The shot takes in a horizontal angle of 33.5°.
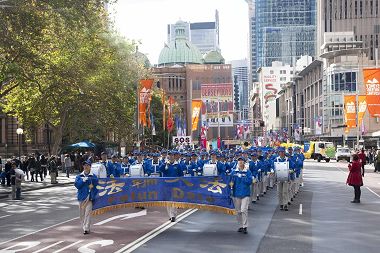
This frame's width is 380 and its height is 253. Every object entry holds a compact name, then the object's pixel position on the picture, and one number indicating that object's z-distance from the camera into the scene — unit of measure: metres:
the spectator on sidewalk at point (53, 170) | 38.34
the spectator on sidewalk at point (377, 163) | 47.16
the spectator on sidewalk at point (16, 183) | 28.16
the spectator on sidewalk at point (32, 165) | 40.97
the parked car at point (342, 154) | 75.64
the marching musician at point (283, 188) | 20.45
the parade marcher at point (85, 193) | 15.36
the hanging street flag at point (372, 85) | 42.79
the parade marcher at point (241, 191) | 15.35
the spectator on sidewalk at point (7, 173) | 35.81
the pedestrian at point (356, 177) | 22.83
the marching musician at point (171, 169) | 18.92
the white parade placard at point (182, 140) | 50.06
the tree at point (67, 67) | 30.28
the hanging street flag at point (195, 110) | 61.34
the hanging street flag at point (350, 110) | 68.06
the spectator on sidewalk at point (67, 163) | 46.75
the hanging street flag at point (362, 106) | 60.47
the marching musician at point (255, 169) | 21.09
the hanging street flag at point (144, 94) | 46.72
